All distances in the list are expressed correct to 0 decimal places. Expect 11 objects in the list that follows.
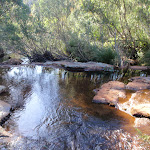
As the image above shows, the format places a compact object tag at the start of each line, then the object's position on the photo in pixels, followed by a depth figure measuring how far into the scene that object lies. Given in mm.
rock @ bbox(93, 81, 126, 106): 6022
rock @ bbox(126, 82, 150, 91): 7702
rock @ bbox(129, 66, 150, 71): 12894
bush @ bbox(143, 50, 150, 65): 13251
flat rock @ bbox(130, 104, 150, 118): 4771
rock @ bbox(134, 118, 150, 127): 4387
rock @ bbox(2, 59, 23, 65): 14203
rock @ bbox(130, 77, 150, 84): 8759
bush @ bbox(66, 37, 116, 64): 13930
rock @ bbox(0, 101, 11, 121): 4758
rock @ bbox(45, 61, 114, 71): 12539
